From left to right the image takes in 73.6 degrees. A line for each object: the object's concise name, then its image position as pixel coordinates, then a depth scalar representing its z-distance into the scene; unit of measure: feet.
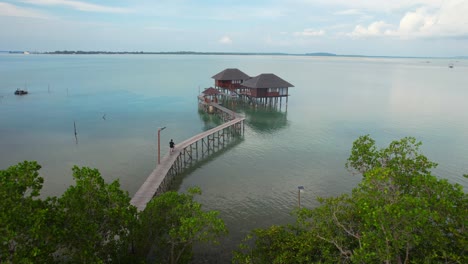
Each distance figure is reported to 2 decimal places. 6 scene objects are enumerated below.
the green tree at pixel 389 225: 23.79
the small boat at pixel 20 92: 177.99
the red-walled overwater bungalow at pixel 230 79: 172.67
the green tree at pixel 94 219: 26.55
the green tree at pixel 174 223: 32.24
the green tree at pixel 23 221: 21.95
